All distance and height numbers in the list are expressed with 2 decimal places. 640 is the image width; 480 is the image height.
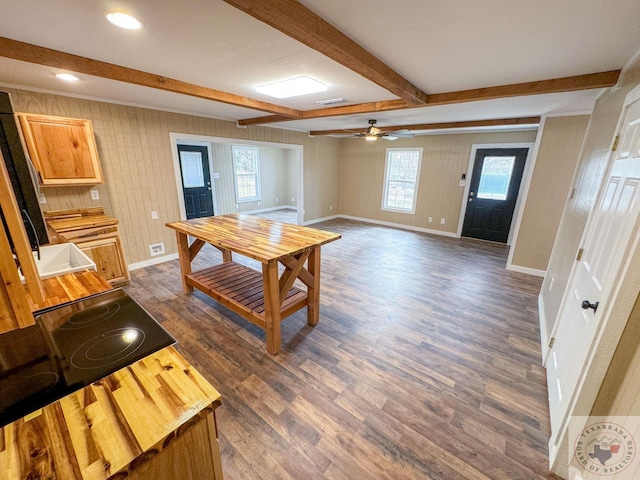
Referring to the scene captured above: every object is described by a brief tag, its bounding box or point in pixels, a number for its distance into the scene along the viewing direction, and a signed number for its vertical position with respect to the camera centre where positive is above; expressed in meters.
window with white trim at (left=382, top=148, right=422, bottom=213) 6.21 -0.24
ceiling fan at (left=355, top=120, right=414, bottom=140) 3.96 +0.53
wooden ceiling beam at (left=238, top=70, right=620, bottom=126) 2.10 +0.74
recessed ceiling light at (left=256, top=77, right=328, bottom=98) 2.46 +0.78
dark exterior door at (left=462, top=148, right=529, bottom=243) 5.00 -0.41
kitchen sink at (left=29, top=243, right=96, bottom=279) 1.92 -0.73
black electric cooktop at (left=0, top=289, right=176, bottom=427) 0.77 -0.68
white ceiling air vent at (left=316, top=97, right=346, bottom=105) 3.07 +0.79
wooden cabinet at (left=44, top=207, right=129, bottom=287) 2.88 -0.82
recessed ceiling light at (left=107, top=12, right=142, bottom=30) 1.43 +0.80
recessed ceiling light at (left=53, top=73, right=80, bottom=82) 2.30 +0.76
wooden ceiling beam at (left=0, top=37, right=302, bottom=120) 1.77 +0.74
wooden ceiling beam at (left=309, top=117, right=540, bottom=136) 3.95 +0.78
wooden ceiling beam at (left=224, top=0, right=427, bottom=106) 1.19 +0.70
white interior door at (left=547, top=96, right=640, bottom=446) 1.21 -0.49
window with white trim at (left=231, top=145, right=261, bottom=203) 7.06 -0.21
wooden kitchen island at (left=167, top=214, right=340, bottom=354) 2.10 -0.97
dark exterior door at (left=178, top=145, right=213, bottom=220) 5.70 -0.35
